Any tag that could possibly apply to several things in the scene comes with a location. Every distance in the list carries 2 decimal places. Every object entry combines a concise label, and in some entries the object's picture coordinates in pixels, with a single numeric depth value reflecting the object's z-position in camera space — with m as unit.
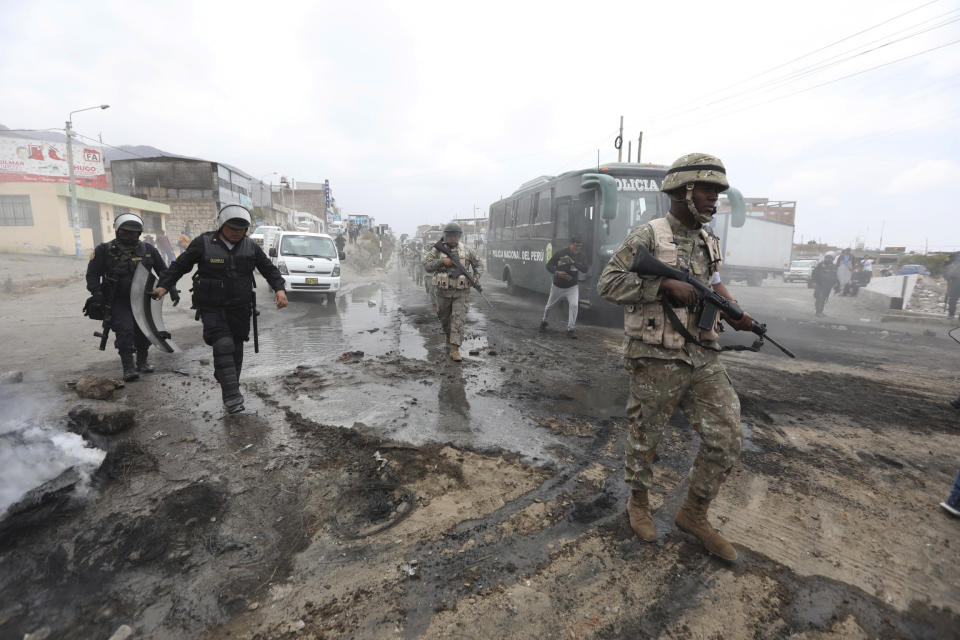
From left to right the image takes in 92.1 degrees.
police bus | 8.62
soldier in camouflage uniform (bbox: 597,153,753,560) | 2.29
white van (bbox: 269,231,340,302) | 11.08
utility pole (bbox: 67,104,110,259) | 19.91
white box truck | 23.08
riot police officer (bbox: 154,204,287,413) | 3.89
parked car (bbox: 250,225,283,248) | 21.52
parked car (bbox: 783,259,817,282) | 27.63
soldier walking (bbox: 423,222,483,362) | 5.95
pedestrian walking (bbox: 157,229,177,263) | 16.67
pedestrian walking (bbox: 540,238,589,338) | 7.77
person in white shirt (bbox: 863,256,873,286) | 17.48
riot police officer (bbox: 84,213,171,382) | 4.70
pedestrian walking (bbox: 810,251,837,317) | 12.16
